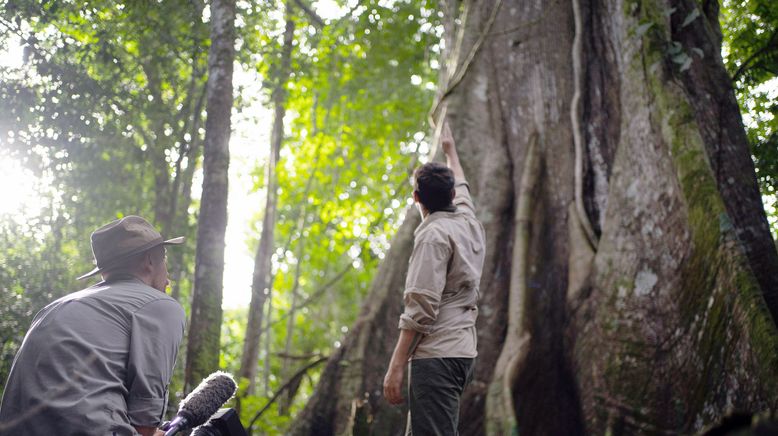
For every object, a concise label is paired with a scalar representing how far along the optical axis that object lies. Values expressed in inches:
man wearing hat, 102.4
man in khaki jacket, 132.3
